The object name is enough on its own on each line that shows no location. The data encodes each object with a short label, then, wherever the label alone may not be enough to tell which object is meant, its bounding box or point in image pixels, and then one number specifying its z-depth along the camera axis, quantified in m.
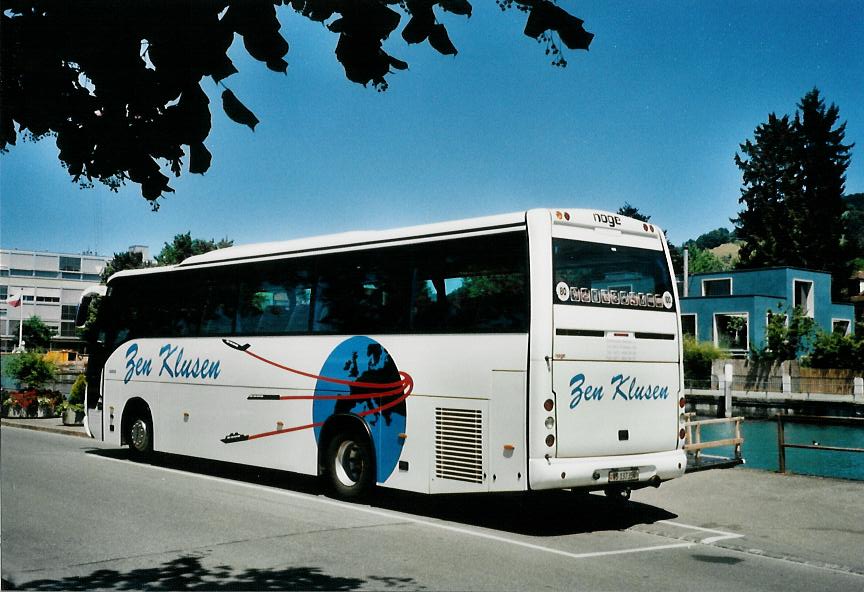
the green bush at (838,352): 52.28
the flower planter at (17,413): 27.98
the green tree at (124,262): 82.12
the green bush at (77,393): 25.41
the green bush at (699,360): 55.09
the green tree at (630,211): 97.81
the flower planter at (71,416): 24.80
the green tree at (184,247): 76.38
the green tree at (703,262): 129.75
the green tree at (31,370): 31.75
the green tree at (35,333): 93.81
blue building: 57.78
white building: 98.31
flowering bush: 28.05
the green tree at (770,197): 83.69
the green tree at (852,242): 81.62
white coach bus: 10.23
